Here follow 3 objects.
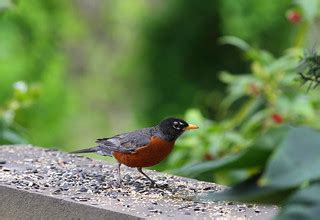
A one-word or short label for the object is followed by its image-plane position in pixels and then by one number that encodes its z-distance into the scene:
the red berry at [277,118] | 6.42
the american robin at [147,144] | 4.30
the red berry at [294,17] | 6.30
